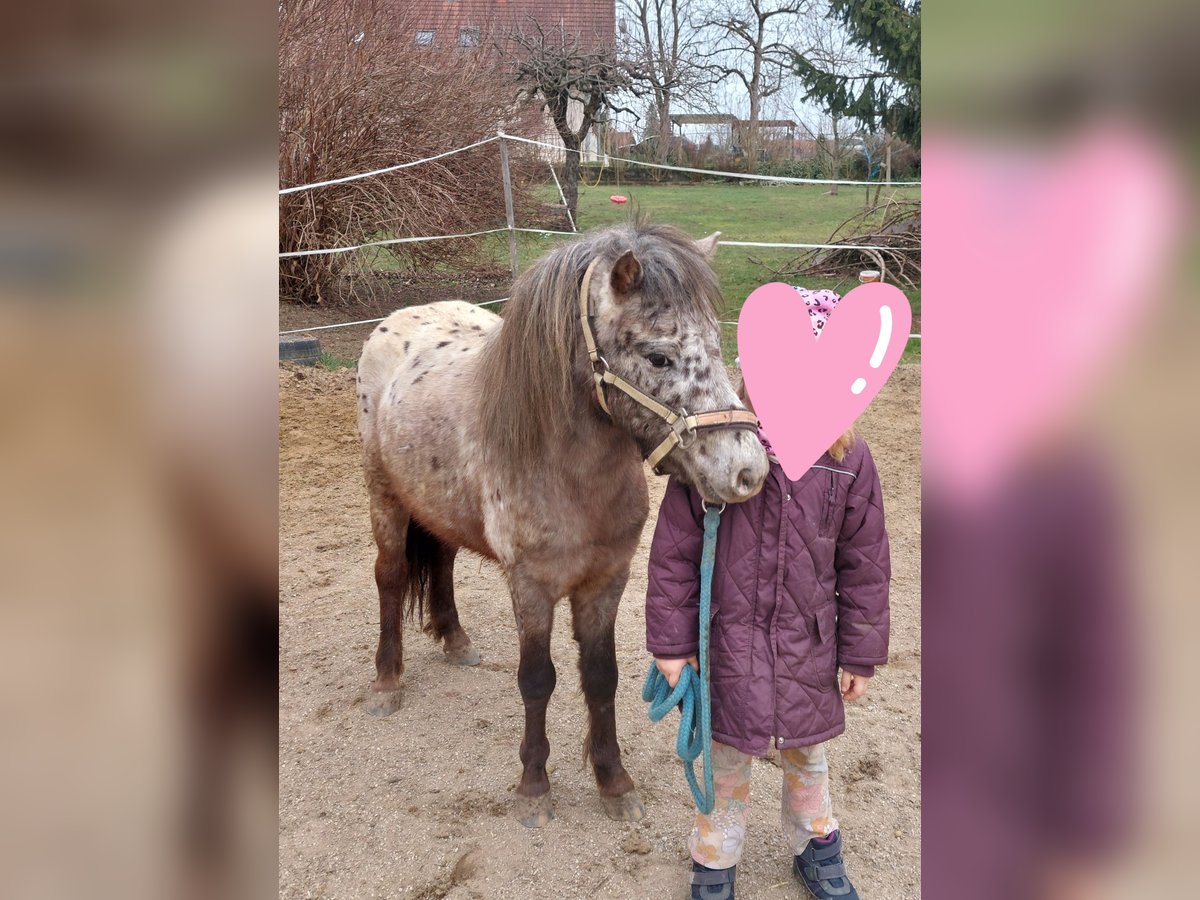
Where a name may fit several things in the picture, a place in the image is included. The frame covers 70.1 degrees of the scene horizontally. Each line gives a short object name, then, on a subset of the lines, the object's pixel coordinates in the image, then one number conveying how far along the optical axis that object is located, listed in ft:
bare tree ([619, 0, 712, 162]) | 36.42
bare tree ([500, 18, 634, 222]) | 32.96
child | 6.26
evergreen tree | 25.04
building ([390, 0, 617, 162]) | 33.91
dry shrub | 25.54
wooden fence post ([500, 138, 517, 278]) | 24.85
